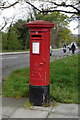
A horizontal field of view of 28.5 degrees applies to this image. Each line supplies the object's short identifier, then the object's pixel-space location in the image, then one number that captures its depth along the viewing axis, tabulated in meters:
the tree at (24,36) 32.89
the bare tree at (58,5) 5.78
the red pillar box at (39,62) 3.45
